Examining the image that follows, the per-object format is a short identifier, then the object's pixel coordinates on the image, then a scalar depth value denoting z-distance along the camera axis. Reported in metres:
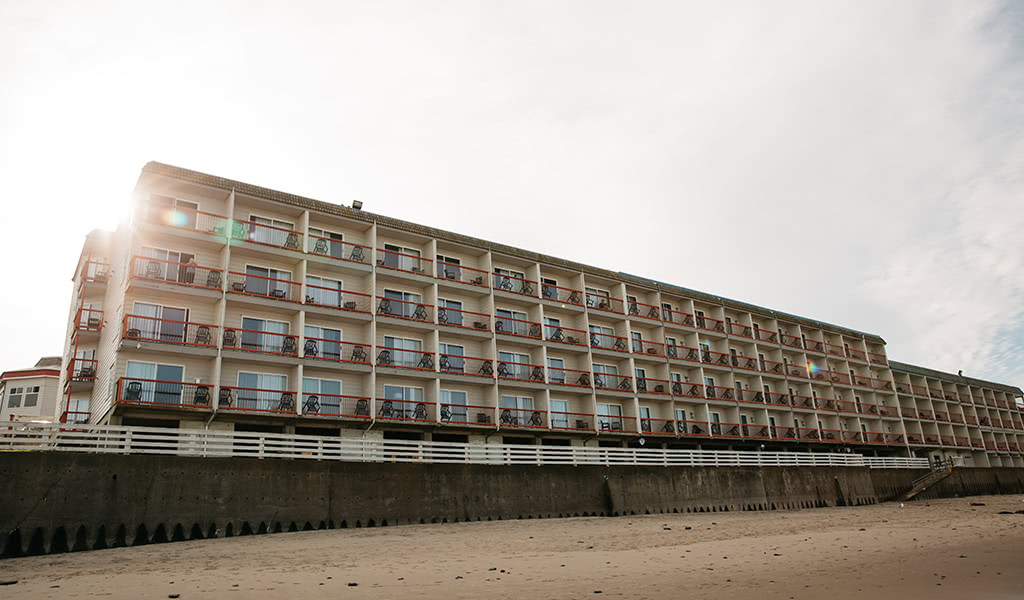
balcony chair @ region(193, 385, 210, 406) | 26.17
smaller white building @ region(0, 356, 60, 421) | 45.25
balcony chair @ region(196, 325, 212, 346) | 27.27
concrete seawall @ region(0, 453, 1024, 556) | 17.41
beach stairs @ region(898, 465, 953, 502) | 44.47
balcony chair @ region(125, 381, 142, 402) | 24.89
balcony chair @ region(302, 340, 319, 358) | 29.53
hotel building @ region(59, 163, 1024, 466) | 27.28
